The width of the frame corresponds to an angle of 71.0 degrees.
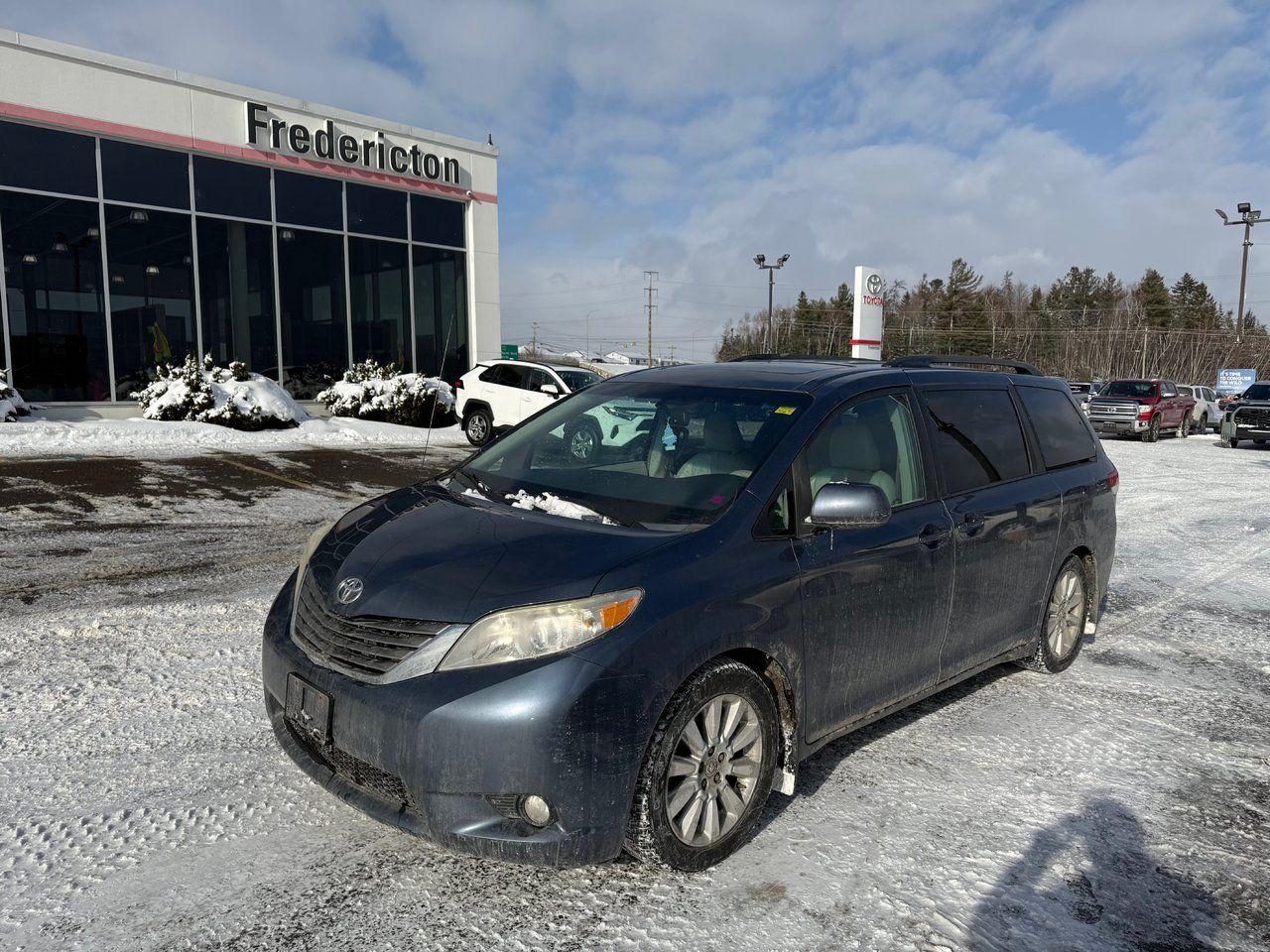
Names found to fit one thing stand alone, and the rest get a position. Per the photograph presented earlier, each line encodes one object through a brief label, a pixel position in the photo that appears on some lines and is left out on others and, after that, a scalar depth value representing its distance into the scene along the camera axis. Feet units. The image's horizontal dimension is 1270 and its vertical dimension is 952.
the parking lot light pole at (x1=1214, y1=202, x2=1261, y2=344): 132.87
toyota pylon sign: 67.82
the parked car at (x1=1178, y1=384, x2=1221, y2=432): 93.76
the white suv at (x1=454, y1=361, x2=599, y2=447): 54.95
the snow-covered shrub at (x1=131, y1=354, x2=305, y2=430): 53.16
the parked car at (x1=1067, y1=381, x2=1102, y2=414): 86.78
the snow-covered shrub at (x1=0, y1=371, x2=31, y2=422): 47.94
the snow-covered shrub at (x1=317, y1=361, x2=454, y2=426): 61.98
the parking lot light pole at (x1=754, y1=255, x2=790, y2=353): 147.13
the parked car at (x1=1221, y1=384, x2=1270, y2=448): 71.67
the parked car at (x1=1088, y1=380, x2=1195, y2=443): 79.30
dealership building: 55.57
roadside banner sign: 142.00
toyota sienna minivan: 8.60
